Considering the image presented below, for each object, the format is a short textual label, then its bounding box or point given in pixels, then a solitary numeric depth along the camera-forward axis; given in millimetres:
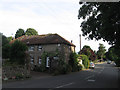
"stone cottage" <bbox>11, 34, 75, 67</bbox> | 24469
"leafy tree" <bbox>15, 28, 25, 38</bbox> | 66362
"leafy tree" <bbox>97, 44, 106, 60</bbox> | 97094
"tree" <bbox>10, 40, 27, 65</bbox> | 17359
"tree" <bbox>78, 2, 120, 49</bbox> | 10886
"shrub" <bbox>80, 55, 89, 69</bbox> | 34781
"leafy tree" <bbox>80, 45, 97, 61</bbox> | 58550
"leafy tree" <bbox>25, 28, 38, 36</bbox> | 63656
